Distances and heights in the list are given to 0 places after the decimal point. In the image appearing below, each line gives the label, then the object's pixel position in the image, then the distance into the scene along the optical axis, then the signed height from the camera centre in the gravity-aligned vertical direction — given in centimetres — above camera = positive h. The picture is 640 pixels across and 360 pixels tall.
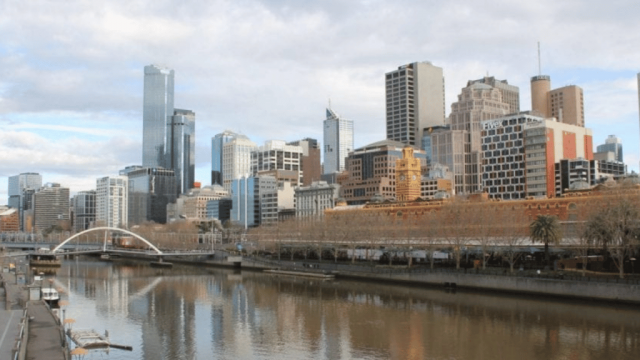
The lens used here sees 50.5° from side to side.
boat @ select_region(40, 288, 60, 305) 6825 -628
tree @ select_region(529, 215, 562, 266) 7781 +9
